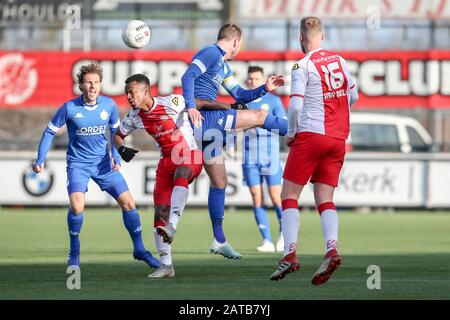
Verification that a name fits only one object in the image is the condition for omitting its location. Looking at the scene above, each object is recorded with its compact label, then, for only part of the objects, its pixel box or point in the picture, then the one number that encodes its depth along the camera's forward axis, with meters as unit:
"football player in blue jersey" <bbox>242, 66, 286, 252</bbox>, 16.53
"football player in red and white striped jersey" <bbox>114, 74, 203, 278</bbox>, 12.23
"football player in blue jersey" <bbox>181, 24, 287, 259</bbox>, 12.86
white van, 27.83
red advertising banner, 29.36
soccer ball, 13.32
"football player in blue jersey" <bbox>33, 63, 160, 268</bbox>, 12.73
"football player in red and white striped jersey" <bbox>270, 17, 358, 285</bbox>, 11.21
